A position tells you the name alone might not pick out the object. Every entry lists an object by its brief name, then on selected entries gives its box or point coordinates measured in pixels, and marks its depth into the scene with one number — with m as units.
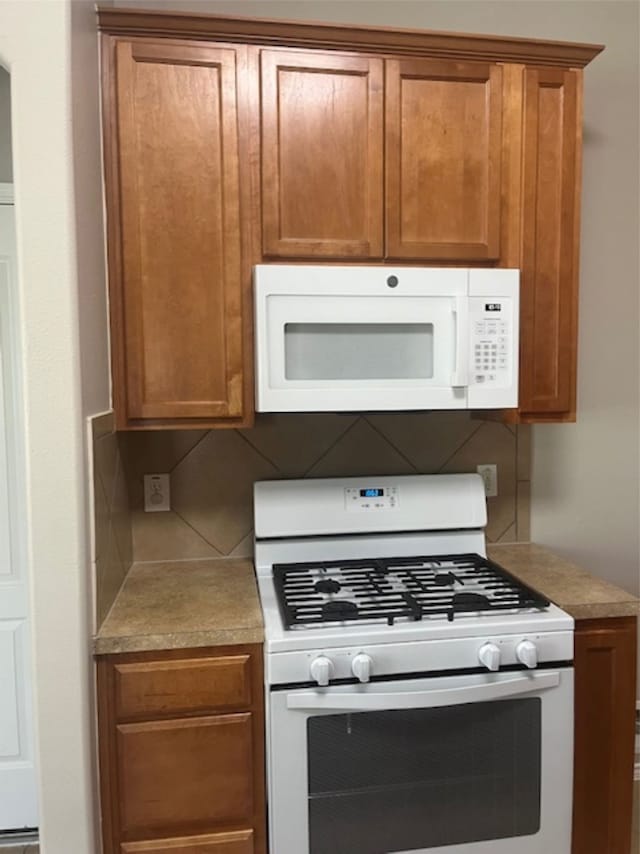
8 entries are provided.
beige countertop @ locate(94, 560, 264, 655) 1.36
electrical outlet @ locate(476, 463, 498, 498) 2.06
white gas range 1.35
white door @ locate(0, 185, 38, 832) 1.93
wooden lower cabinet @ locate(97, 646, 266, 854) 1.36
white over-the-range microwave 1.53
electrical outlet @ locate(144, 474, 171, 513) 1.90
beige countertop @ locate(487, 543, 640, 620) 1.53
